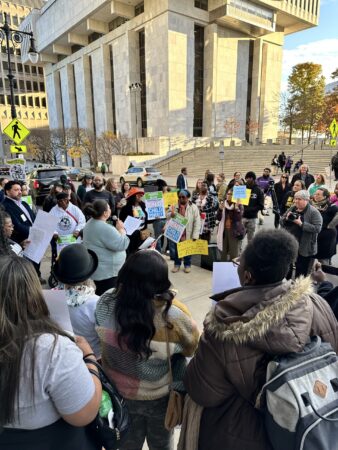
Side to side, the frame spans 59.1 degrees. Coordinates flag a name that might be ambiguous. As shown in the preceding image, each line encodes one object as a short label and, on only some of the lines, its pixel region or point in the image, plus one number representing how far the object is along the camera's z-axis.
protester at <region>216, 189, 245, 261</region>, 6.07
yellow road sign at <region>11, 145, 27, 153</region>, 9.89
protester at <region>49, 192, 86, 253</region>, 5.17
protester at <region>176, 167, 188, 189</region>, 12.66
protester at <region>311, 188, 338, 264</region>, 5.02
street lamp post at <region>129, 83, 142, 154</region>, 38.34
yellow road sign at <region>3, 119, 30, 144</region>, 9.58
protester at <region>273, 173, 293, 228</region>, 8.60
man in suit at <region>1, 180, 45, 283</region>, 4.77
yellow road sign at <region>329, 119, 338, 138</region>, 14.26
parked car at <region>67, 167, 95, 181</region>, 27.97
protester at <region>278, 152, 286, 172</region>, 26.56
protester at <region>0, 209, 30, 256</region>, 3.06
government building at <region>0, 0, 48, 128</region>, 67.12
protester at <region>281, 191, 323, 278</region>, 4.58
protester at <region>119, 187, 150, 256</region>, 5.95
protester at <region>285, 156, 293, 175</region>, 24.55
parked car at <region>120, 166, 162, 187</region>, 24.36
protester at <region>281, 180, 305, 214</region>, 6.45
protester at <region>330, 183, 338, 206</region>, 6.13
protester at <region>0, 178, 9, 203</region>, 8.59
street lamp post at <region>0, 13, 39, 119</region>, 10.73
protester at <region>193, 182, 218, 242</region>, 7.16
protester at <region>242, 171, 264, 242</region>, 7.12
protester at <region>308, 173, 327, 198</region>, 7.09
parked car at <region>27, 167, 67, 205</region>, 14.20
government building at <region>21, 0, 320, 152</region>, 38.03
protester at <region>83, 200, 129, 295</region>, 3.56
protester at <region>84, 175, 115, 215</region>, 6.64
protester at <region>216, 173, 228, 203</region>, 8.69
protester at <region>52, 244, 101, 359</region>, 2.11
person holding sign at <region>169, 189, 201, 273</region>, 5.84
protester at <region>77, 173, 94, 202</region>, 8.58
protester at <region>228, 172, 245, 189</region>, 6.95
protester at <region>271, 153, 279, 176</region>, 28.05
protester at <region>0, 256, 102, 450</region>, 1.12
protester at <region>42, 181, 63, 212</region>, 6.79
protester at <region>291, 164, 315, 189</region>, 9.13
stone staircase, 29.70
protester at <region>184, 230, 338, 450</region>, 1.27
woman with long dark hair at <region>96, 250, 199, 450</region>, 1.67
